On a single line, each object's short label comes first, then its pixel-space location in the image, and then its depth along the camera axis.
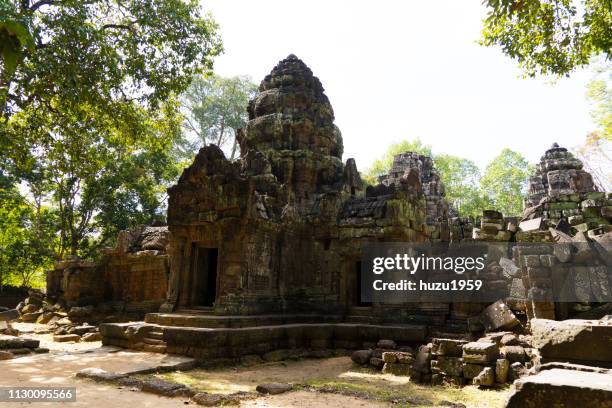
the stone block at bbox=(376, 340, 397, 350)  8.55
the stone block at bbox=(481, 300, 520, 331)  7.77
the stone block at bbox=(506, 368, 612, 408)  2.39
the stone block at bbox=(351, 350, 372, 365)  7.98
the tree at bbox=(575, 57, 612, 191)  18.03
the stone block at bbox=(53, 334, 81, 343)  11.55
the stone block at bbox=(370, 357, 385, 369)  7.72
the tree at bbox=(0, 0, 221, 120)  9.20
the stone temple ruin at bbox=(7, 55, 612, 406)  7.27
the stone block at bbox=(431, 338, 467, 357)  6.55
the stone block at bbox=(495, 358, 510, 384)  6.00
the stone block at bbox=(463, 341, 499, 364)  6.20
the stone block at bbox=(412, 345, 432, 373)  6.73
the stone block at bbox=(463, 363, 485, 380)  6.19
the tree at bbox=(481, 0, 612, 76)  7.64
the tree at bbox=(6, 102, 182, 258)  20.22
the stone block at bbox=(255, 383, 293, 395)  5.83
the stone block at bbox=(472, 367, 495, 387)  5.96
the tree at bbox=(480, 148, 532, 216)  33.16
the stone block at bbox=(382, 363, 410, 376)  7.29
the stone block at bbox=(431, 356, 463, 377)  6.39
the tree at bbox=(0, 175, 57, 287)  20.20
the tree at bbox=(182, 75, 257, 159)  29.22
